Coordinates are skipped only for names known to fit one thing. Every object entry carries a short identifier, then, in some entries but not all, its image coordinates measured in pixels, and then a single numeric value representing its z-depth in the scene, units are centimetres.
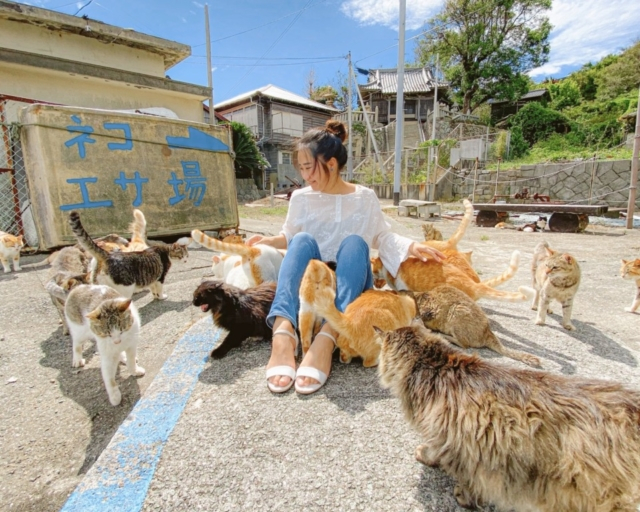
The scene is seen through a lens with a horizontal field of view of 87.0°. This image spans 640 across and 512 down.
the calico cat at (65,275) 243
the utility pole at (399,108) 1041
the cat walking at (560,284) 238
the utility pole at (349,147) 1619
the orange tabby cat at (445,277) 216
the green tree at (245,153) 1695
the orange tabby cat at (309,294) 173
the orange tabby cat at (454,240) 259
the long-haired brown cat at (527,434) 78
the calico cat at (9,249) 401
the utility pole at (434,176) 1314
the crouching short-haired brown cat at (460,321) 185
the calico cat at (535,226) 823
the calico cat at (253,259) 245
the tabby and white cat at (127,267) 282
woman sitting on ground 160
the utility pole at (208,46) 1150
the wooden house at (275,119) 2116
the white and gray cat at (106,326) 183
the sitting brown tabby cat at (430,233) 352
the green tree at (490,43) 1900
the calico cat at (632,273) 287
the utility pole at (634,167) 714
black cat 197
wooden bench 735
